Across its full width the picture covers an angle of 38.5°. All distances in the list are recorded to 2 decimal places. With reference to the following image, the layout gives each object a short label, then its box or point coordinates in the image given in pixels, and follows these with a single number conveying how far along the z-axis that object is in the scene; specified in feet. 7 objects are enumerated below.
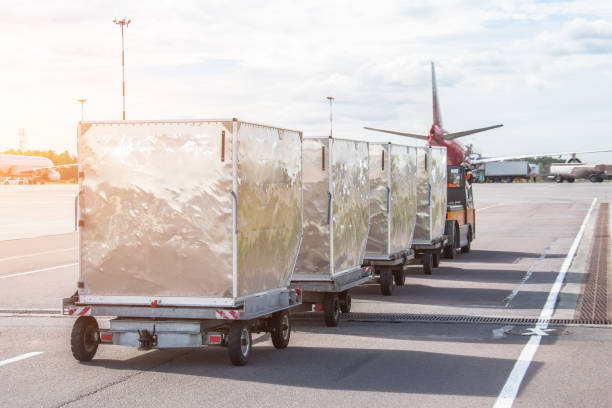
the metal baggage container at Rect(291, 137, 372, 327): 41.70
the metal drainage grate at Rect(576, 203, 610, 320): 46.14
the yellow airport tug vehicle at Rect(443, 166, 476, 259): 75.82
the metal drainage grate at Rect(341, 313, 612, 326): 42.98
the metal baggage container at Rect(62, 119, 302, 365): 32.01
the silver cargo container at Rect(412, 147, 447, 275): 64.34
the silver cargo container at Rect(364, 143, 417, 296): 52.95
